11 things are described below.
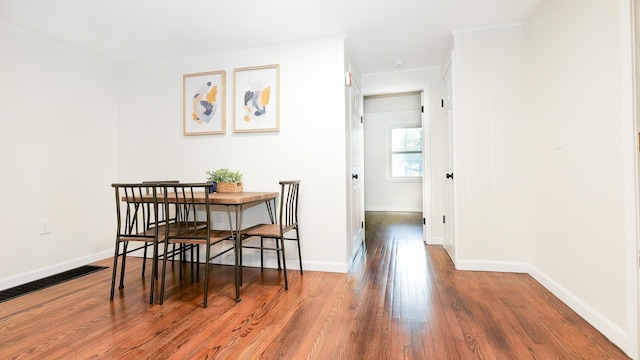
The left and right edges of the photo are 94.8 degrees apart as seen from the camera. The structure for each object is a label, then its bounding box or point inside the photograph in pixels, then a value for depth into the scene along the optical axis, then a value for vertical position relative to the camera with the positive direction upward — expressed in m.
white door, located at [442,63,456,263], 3.03 +0.16
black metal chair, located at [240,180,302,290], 2.42 -0.42
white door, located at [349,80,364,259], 3.22 +0.11
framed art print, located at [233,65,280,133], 2.97 +0.83
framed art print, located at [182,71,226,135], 3.13 +0.83
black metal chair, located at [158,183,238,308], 2.04 -0.41
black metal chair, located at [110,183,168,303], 2.16 -0.42
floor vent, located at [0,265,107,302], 2.33 -0.89
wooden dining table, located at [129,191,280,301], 2.14 -0.15
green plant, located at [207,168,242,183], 2.79 +0.03
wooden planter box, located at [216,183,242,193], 2.72 -0.07
